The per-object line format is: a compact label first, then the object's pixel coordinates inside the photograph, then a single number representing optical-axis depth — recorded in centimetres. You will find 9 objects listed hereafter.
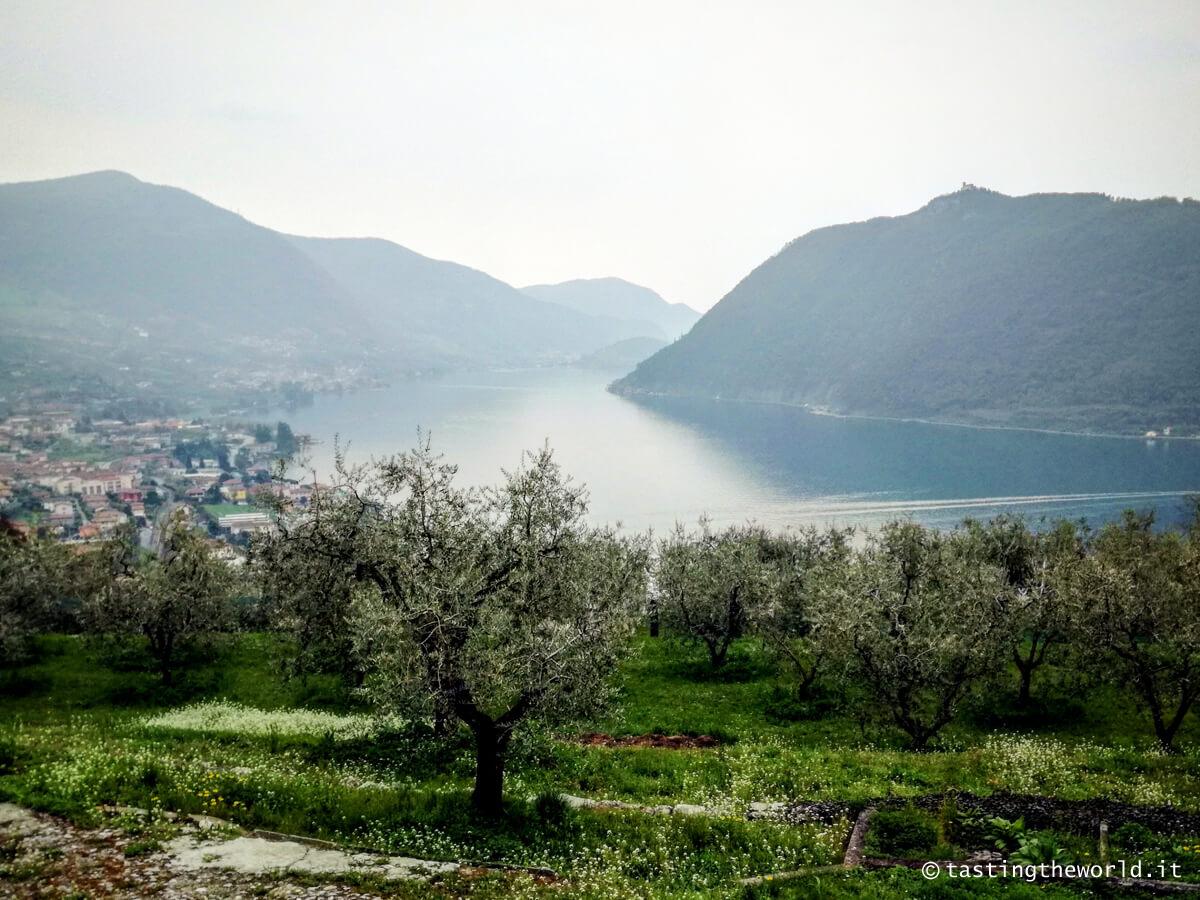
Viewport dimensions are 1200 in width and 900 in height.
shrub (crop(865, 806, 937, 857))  1573
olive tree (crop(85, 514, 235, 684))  3438
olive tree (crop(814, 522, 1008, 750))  2414
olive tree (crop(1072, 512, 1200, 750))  2574
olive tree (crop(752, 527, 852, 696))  3453
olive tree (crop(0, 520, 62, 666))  3492
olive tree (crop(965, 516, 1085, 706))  3008
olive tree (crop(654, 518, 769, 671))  3984
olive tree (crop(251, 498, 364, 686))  2517
